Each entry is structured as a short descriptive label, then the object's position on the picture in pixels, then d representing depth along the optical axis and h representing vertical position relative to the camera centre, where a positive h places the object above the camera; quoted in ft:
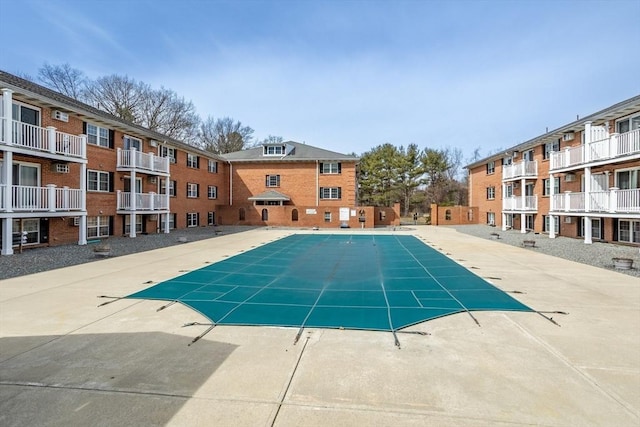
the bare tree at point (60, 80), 110.12 +44.14
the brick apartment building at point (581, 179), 51.03 +6.55
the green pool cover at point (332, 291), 19.49 -5.70
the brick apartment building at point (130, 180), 45.39 +7.48
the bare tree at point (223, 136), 173.88 +39.99
